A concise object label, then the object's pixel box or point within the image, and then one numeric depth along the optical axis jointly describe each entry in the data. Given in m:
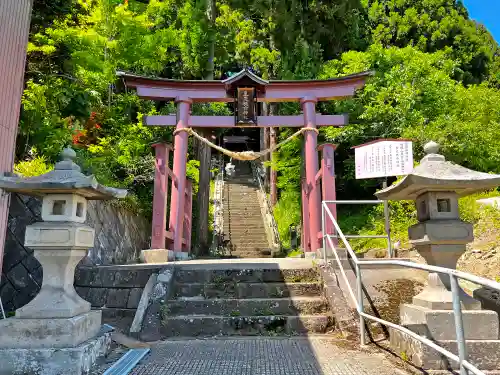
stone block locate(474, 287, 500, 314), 4.13
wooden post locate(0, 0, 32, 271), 4.96
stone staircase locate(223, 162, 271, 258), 13.41
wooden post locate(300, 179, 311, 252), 8.90
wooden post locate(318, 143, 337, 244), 8.30
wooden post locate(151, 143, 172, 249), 8.27
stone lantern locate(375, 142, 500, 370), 3.13
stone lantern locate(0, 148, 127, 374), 3.12
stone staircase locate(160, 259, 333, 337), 4.63
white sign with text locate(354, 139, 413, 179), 7.41
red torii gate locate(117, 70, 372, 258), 8.91
